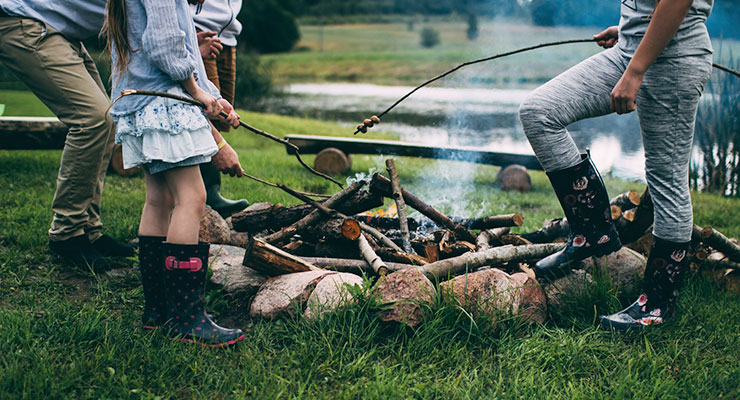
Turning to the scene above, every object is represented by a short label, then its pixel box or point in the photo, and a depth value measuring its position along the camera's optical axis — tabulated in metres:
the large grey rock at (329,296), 2.49
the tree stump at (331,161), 7.13
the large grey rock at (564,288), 2.81
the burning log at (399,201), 3.23
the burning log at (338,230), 3.05
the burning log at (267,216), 3.44
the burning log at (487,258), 2.82
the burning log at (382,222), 3.58
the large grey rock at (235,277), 2.89
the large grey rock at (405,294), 2.46
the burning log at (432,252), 3.09
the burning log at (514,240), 3.36
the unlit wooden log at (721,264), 3.13
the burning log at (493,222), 3.50
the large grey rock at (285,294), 2.59
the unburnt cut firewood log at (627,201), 3.39
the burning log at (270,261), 2.81
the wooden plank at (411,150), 6.79
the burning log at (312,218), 3.21
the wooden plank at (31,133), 5.90
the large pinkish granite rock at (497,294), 2.54
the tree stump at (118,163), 6.17
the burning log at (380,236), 3.18
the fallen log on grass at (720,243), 3.14
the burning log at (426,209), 3.25
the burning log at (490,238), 3.31
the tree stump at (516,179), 6.81
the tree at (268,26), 34.84
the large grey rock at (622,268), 2.99
